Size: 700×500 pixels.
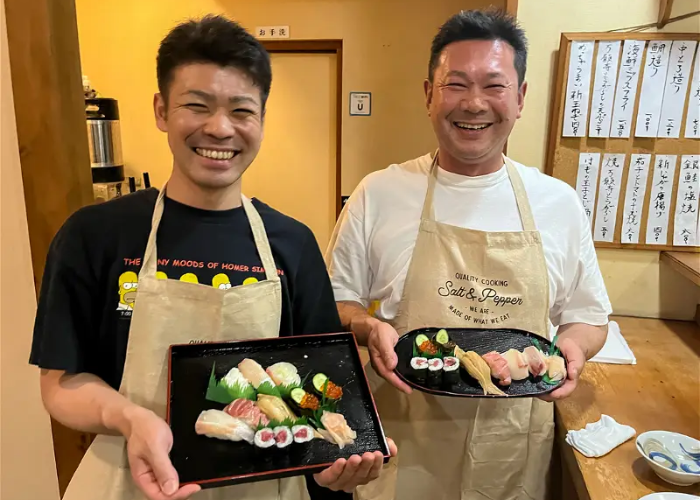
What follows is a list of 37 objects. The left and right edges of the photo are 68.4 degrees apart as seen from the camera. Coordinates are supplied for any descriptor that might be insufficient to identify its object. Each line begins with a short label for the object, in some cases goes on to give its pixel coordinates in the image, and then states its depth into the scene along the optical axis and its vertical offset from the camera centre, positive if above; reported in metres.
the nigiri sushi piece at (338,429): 1.05 -0.59
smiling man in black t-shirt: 1.02 -0.23
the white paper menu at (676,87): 1.97 +0.21
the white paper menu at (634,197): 2.08 -0.22
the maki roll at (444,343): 1.34 -0.53
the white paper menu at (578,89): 2.03 +0.20
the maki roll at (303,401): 1.11 -0.57
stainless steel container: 3.07 -0.04
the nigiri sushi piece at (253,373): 1.13 -0.51
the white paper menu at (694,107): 1.98 +0.14
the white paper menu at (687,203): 2.06 -0.24
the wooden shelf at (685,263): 1.89 -0.45
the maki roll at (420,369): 1.30 -0.58
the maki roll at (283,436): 1.04 -0.60
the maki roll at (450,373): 1.31 -0.59
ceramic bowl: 1.16 -0.73
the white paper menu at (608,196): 2.10 -0.22
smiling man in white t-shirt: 1.43 -0.36
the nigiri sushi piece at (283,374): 1.15 -0.53
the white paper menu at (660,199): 2.07 -0.23
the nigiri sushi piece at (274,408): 1.10 -0.58
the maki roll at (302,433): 1.05 -0.60
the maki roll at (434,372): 1.30 -0.58
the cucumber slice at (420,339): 1.36 -0.52
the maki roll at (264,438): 1.03 -0.60
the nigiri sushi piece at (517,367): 1.32 -0.57
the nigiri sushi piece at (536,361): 1.32 -0.56
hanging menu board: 2.00 +0.03
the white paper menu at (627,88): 2.00 +0.21
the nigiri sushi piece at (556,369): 1.31 -0.57
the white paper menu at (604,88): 2.02 +0.21
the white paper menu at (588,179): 2.11 -0.15
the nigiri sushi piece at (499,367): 1.31 -0.57
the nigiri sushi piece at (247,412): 1.07 -0.57
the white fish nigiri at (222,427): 1.03 -0.58
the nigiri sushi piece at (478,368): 1.28 -0.57
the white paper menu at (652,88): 1.99 +0.21
